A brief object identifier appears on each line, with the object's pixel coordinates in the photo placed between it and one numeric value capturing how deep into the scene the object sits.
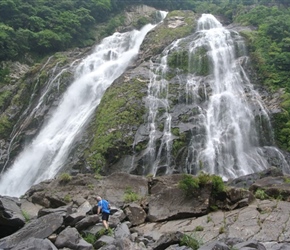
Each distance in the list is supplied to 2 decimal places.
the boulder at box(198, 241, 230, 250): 7.63
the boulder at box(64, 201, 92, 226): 10.94
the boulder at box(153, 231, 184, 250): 9.15
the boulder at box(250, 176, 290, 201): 12.46
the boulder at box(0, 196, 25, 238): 11.05
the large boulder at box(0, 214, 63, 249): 9.52
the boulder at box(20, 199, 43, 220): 13.38
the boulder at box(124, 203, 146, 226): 12.44
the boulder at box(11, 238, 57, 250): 7.88
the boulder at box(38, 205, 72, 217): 11.43
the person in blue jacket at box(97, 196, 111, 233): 10.65
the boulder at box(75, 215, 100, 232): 10.61
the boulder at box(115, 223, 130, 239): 10.07
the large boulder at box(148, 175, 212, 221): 12.20
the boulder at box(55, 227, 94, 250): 8.91
